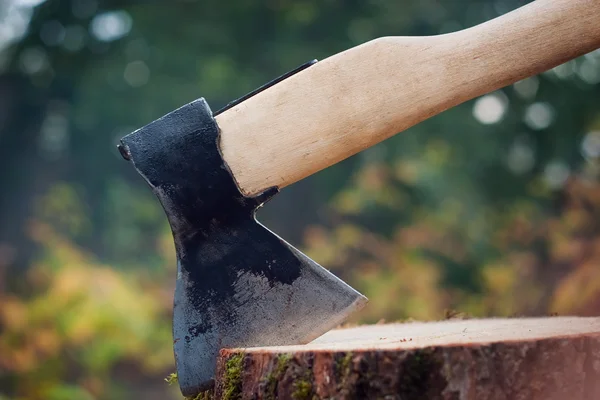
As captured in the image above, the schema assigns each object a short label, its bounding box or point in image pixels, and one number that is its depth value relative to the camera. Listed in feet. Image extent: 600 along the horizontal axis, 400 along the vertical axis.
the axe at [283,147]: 2.90
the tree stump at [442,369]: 2.69
